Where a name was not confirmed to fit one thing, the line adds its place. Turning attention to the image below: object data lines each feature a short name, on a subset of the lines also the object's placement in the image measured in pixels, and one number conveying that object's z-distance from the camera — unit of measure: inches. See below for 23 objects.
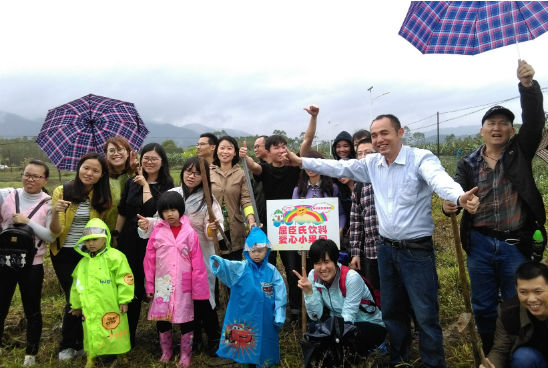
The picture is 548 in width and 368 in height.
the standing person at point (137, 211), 161.8
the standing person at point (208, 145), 180.4
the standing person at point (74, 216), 157.2
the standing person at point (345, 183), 178.7
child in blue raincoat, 138.6
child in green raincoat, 145.0
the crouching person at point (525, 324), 98.7
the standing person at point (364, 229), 155.8
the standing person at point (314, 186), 173.0
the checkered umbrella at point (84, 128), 187.8
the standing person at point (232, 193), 170.9
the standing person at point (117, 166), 166.2
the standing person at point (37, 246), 153.8
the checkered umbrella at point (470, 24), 107.1
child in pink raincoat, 146.9
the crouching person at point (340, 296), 138.2
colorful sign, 155.4
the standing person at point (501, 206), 113.7
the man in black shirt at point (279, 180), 182.4
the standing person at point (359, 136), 173.6
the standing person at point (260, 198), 189.3
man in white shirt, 118.1
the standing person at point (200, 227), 157.2
